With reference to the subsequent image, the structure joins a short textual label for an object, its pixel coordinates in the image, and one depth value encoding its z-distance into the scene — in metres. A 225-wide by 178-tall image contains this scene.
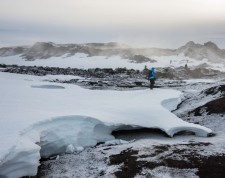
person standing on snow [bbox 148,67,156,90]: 27.37
